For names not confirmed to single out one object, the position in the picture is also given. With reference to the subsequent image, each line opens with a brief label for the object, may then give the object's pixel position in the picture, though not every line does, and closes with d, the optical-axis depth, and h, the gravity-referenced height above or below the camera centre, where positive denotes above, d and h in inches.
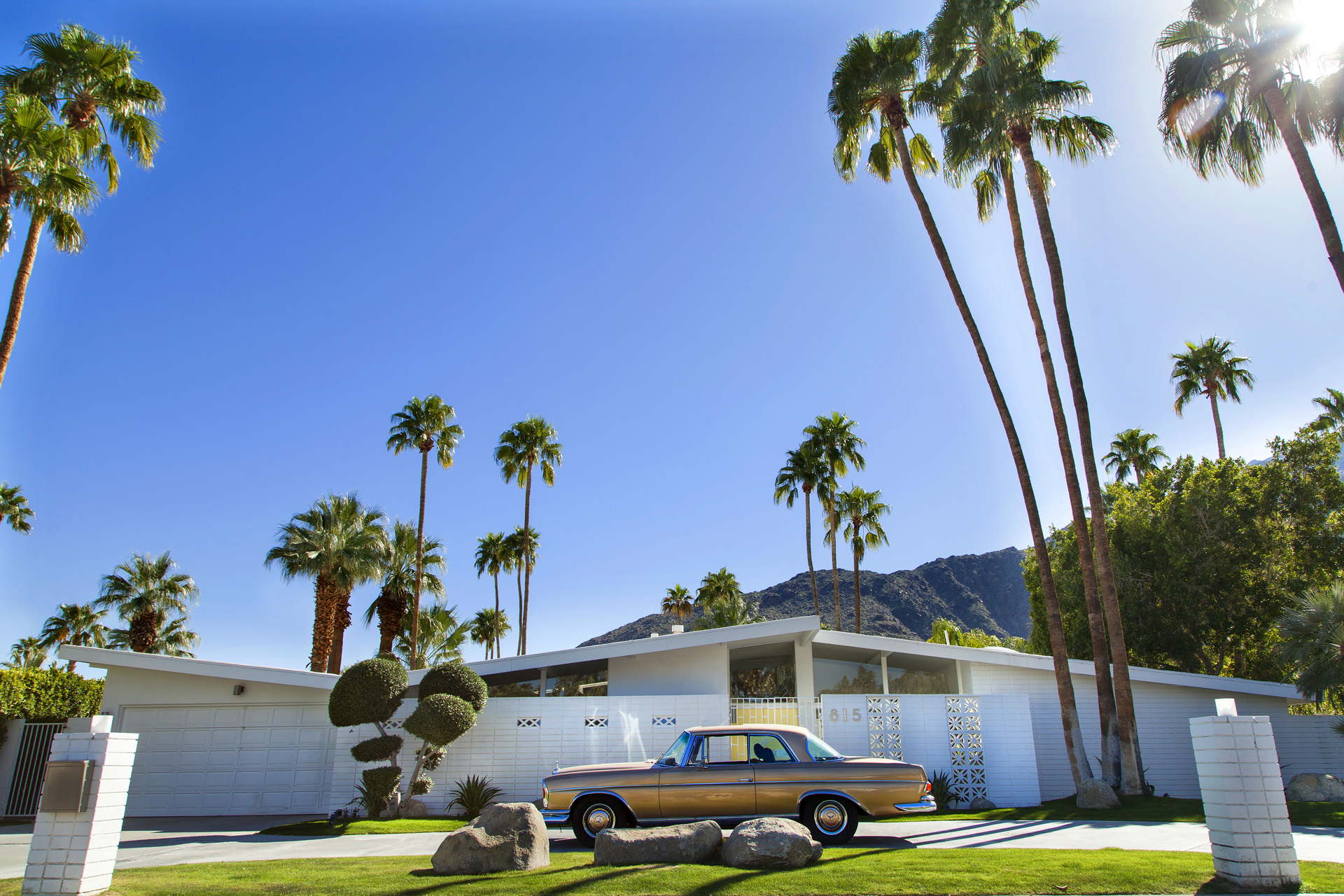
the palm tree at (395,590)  1258.0 +180.2
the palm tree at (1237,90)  527.2 +387.8
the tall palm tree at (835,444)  1439.5 +445.3
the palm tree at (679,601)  2049.7 +261.3
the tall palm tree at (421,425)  1272.1 +425.2
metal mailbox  269.7 -22.4
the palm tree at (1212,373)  1389.0 +541.6
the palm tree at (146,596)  1216.2 +170.2
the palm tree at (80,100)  610.9 +459.4
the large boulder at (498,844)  322.3 -50.5
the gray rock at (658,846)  322.0 -50.7
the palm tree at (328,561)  1053.8 +188.0
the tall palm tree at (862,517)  1551.4 +346.6
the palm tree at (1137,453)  1605.6 +475.1
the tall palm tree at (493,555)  1819.6 +334.1
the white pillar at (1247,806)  264.8 -30.9
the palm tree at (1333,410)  1143.0 +416.1
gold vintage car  404.5 -36.3
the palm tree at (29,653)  1811.0 +134.2
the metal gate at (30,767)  709.9 -42.7
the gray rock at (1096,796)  569.0 -58.1
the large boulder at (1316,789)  615.8 -59.3
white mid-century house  624.4 -5.7
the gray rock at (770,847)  315.6 -50.4
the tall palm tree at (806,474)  1449.3 +399.9
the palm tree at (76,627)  1605.6 +165.7
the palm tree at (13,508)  1378.0 +334.3
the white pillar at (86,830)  266.5 -35.9
